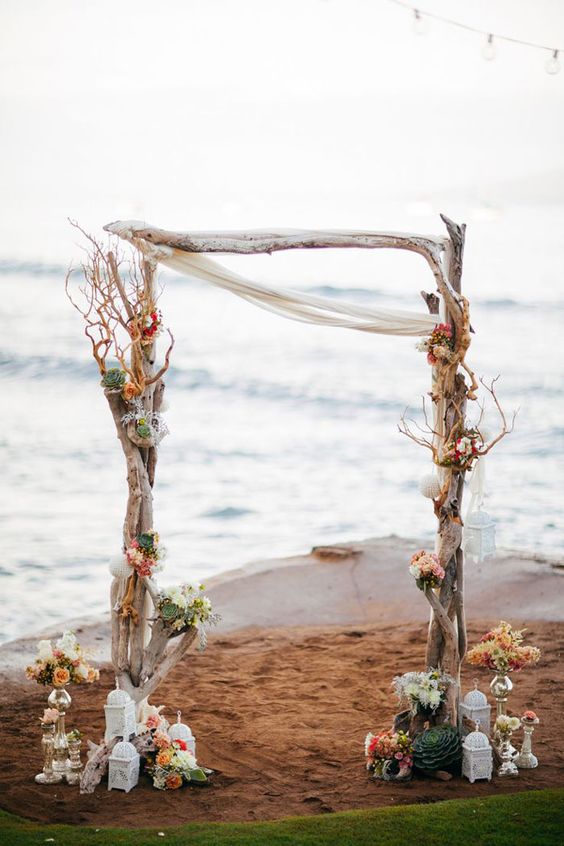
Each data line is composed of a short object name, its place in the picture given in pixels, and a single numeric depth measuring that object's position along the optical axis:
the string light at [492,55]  9.30
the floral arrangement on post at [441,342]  6.55
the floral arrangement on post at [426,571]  6.47
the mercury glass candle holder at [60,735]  6.59
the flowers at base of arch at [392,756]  6.56
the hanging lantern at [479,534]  6.57
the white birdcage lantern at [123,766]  6.38
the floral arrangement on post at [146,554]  6.61
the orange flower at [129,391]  6.62
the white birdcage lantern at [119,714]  6.48
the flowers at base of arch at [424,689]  6.57
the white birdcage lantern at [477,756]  6.48
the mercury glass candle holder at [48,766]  6.57
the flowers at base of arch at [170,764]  6.45
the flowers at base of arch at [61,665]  6.55
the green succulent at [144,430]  6.62
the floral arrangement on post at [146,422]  6.63
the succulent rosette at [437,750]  6.52
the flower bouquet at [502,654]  6.76
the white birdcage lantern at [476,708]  6.75
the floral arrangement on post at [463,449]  6.54
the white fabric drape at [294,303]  6.71
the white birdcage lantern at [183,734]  6.75
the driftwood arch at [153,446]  6.61
